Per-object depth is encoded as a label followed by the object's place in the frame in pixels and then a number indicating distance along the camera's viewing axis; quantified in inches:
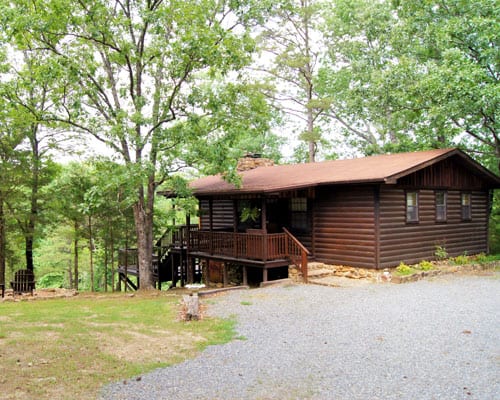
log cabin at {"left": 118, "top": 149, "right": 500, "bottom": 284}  580.1
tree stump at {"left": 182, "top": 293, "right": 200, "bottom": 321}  380.2
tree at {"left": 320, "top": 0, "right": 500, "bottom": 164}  714.2
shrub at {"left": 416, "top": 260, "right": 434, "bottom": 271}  591.2
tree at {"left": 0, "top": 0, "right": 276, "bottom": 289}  558.6
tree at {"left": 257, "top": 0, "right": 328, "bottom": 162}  1235.2
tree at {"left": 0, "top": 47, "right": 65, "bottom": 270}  776.3
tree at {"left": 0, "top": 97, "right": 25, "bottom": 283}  755.4
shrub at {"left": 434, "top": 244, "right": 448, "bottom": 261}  643.6
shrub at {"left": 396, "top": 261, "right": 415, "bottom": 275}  566.3
